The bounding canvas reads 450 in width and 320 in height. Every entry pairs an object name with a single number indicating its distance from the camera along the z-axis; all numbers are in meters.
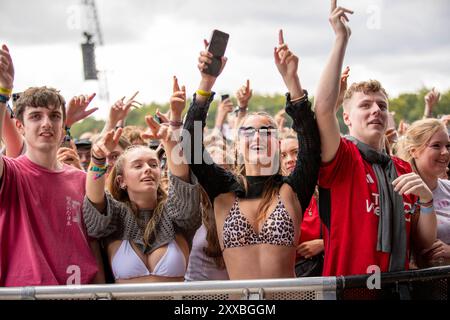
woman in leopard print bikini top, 3.53
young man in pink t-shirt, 3.64
